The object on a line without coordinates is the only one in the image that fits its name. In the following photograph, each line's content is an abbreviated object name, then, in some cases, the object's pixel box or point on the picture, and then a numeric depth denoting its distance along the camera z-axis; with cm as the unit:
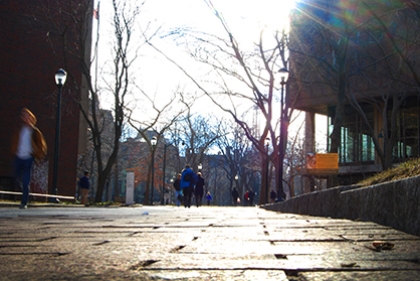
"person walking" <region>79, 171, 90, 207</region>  2736
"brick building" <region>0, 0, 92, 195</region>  3066
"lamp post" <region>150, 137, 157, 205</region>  4341
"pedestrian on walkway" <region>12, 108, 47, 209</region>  1109
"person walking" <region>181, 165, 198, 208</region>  2309
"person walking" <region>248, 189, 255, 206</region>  4951
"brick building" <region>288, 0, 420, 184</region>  2100
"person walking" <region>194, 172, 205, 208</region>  2684
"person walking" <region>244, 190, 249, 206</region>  4928
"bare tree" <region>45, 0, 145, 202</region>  2670
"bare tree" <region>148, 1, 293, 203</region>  2519
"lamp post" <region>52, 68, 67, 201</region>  2047
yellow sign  2147
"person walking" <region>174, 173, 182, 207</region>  3264
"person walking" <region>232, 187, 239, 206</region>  4972
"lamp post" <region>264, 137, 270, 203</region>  3285
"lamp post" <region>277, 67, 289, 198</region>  2269
